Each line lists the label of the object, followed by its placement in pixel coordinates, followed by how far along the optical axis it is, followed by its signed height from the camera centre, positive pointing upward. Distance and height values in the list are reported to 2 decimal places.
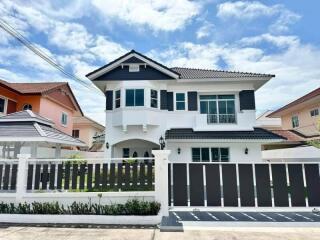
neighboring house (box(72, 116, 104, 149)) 30.81 +4.34
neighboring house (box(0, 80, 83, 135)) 19.72 +5.68
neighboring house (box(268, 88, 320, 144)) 21.26 +4.23
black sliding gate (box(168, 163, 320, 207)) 7.42 -0.85
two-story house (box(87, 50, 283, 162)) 15.20 +3.31
